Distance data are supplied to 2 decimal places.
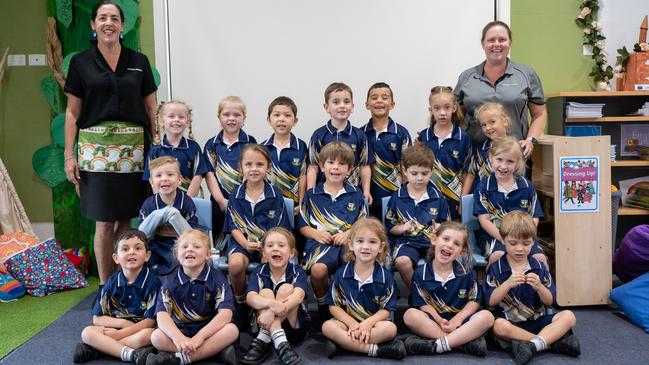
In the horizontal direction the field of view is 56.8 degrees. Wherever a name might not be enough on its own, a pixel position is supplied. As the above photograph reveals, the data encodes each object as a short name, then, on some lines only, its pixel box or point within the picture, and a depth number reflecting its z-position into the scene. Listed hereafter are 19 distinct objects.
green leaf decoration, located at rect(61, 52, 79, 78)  3.93
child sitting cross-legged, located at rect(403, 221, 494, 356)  2.64
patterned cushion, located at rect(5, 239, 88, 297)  3.71
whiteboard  4.02
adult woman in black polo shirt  3.22
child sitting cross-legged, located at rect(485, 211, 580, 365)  2.62
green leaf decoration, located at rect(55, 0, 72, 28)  3.99
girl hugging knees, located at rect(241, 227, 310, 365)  2.61
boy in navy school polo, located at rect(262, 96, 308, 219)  3.35
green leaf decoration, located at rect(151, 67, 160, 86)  3.99
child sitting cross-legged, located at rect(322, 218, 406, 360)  2.62
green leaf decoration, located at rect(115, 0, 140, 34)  4.01
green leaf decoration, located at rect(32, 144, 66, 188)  4.15
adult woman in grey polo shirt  3.47
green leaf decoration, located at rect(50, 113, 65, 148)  4.04
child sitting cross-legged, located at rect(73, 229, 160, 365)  2.64
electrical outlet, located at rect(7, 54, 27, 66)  4.21
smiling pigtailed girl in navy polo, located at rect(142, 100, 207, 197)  3.25
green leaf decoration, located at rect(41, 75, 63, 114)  4.11
